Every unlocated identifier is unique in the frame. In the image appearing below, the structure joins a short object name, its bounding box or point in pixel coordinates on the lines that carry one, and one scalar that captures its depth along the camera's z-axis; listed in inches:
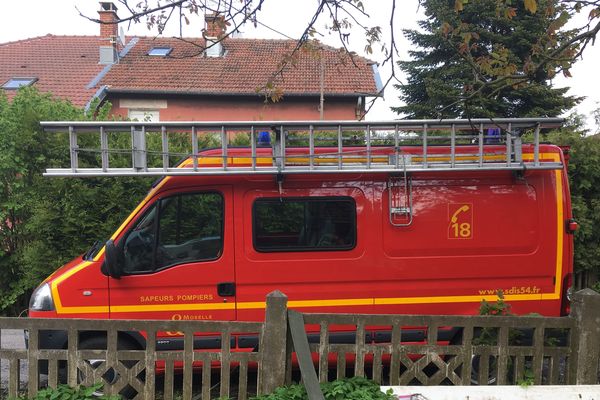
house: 603.5
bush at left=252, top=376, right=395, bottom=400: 128.0
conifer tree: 569.3
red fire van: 172.2
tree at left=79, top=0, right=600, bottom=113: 138.4
